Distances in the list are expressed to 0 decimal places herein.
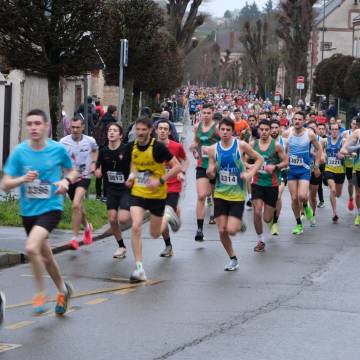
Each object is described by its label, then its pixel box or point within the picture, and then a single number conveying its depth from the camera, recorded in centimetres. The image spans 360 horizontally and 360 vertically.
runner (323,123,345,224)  1845
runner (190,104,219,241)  1500
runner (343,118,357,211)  1894
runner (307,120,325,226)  1730
